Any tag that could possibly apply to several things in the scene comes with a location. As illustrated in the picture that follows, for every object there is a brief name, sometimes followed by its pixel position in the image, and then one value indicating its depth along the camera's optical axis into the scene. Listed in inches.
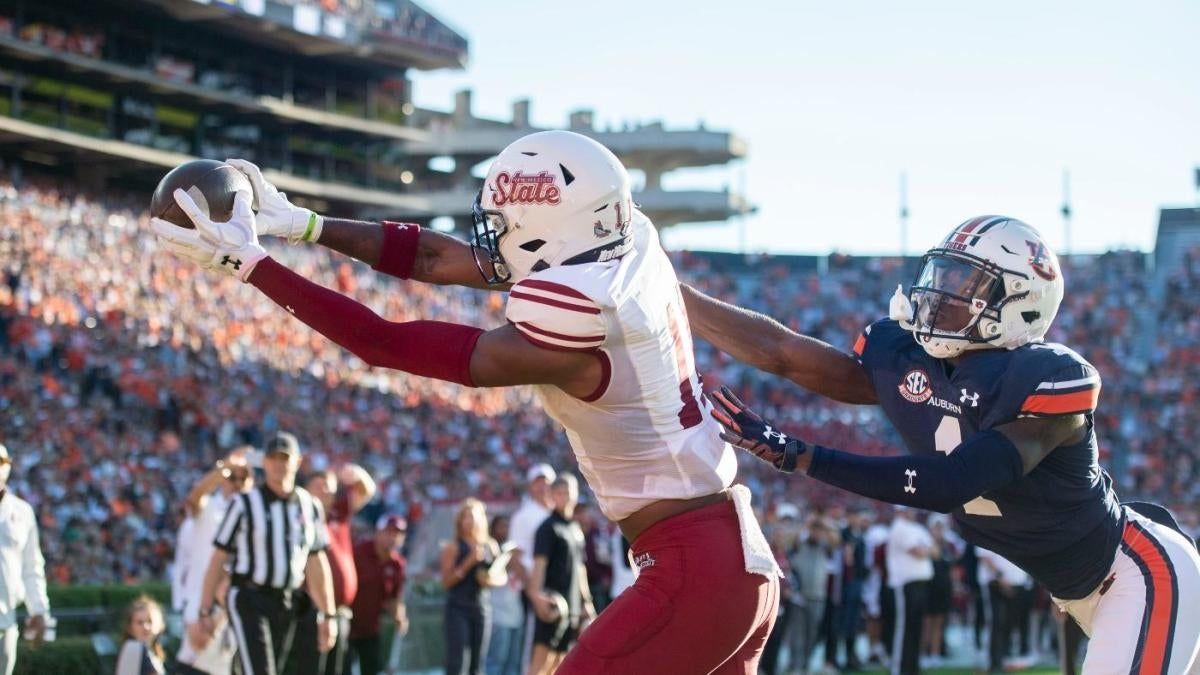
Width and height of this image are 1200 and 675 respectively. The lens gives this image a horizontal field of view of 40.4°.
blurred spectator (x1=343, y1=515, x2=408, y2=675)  450.3
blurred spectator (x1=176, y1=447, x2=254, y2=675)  378.0
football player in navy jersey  185.0
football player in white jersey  161.5
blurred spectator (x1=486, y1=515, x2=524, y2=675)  490.0
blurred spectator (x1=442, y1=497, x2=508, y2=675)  445.1
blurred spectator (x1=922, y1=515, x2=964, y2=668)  640.4
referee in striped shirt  358.3
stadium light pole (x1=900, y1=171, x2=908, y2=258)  1821.7
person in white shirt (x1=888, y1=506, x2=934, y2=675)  567.8
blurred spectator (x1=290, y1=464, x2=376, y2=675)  383.6
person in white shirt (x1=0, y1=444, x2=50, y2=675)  321.7
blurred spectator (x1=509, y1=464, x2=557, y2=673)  459.8
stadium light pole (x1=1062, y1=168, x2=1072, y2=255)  1657.1
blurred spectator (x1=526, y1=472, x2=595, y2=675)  435.2
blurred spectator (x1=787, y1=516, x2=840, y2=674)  592.7
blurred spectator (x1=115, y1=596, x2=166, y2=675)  338.0
